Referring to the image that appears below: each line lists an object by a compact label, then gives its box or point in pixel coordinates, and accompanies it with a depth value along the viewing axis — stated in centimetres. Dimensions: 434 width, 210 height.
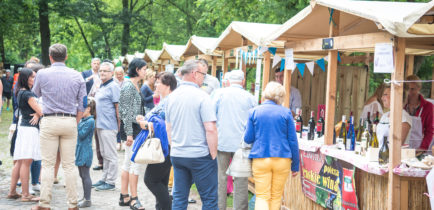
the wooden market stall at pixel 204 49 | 909
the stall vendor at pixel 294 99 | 892
